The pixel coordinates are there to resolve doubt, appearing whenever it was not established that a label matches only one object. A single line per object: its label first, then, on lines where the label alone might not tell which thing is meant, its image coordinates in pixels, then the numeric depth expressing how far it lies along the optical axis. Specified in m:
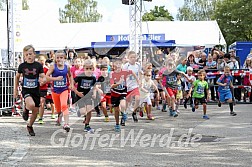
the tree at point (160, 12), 110.91
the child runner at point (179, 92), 14.81
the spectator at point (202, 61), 18.99
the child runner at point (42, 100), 12.52
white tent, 30.84
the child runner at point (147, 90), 13.15
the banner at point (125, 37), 28.80
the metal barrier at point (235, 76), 18.25
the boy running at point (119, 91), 11.45
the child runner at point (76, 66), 14.62
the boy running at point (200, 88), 13.60
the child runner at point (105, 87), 13.11
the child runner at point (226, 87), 14.04
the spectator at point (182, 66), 15.96
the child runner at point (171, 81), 13.95
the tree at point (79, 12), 79.94
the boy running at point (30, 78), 10.20
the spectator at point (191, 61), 18.92
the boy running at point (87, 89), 10.83
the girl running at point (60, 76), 10.89
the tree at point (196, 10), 87.88
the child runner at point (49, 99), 13.95
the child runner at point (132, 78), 12.23
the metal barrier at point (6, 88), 14.78
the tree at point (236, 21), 66.69
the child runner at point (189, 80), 15.42
